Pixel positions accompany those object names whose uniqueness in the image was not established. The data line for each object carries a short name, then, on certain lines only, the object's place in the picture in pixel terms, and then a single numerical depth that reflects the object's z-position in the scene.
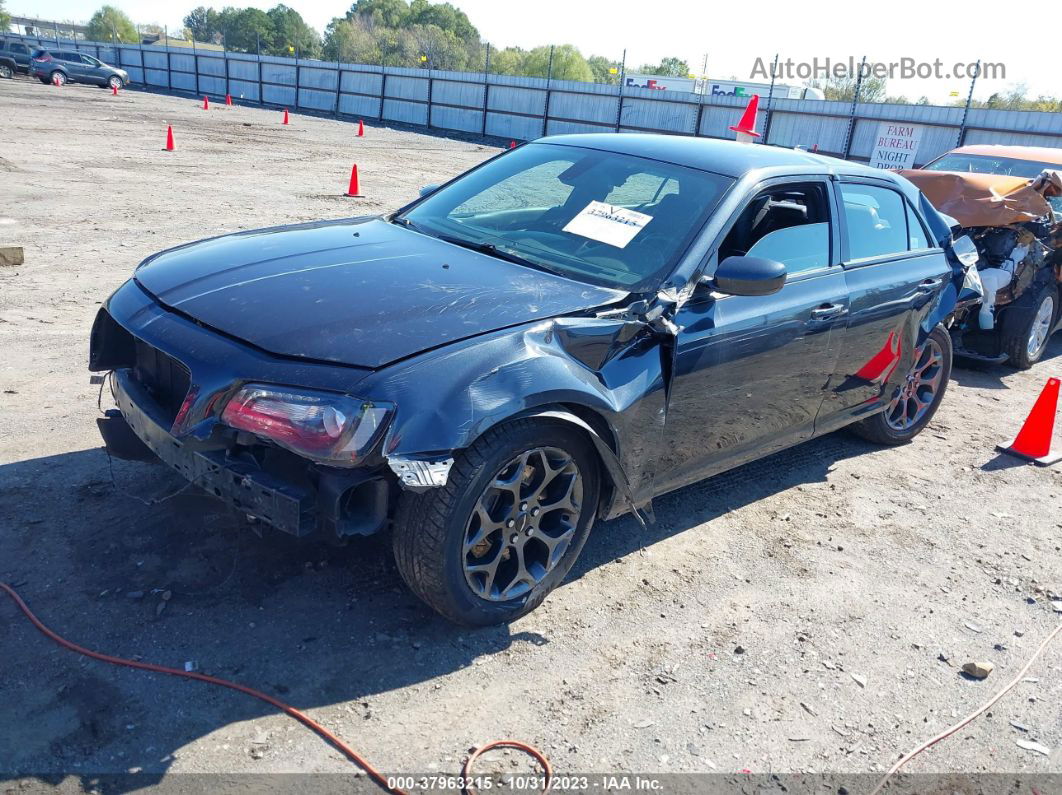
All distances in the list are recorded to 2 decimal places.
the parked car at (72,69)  39.84
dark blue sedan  2.87
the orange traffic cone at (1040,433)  5.78
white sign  17.78
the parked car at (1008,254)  7.35
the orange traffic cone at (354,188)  14.01
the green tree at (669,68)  86.62
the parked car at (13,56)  41.75
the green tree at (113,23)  103.17
